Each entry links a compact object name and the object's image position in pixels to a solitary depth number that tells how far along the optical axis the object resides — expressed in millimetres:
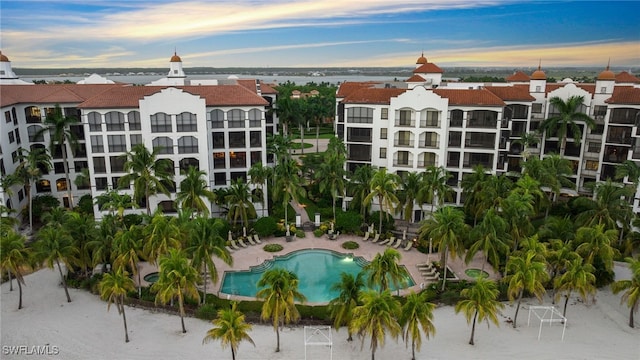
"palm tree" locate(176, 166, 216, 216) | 44375
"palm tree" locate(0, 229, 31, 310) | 33188
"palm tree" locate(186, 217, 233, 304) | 33844
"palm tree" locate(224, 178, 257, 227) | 47938
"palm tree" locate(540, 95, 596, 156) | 56094
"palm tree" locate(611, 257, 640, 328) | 31625
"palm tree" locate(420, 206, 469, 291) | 37250
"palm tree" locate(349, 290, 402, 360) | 26562
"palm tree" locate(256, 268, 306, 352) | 28703
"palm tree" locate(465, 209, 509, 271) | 36344
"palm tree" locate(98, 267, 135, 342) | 30219
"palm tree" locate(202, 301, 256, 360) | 26297
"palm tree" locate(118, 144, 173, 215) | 44438
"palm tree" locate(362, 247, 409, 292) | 31531
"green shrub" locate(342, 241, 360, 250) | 48719
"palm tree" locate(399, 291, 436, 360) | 27547
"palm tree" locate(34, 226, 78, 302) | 34469
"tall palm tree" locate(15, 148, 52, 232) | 49562
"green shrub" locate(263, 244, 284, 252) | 47812
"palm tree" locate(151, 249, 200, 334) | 29672
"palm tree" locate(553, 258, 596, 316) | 32188
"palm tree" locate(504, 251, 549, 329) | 31347
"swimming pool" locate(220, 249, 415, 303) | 40062
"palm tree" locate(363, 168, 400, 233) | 47062
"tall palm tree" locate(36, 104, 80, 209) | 51844
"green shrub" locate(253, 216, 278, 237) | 50406
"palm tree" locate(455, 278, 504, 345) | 29297
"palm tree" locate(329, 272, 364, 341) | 29625
